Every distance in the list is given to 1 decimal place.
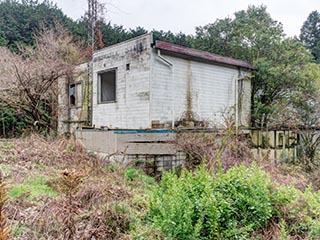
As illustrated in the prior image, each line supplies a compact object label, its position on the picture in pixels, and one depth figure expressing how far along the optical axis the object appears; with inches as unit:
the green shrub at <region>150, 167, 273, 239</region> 128.5
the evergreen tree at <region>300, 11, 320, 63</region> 1197.5
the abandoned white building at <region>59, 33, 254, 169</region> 329.0
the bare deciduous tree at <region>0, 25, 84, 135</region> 452.1
